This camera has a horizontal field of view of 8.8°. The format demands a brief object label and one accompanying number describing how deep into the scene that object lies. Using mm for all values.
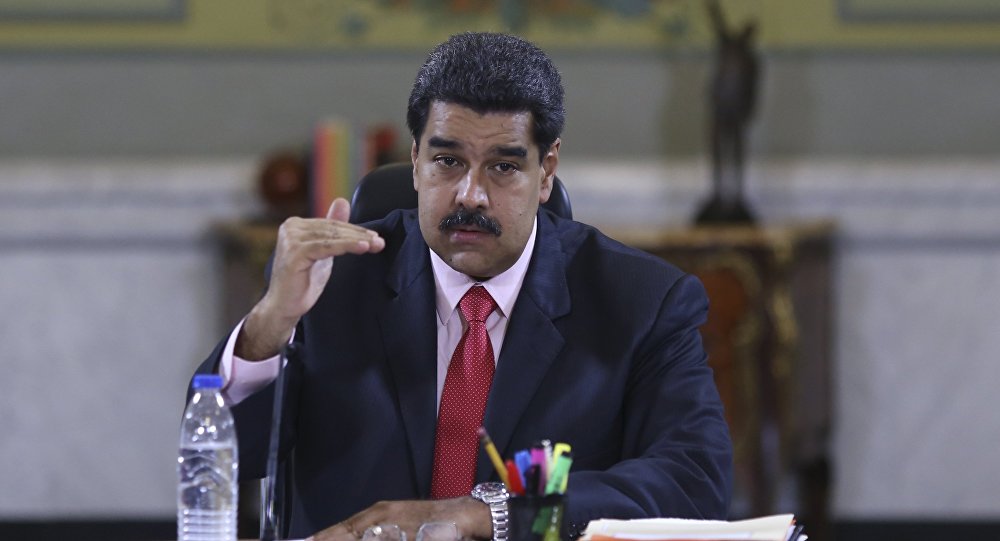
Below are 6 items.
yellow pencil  6459
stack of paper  6480
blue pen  6447
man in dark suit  6840
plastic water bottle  6542
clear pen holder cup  6435
